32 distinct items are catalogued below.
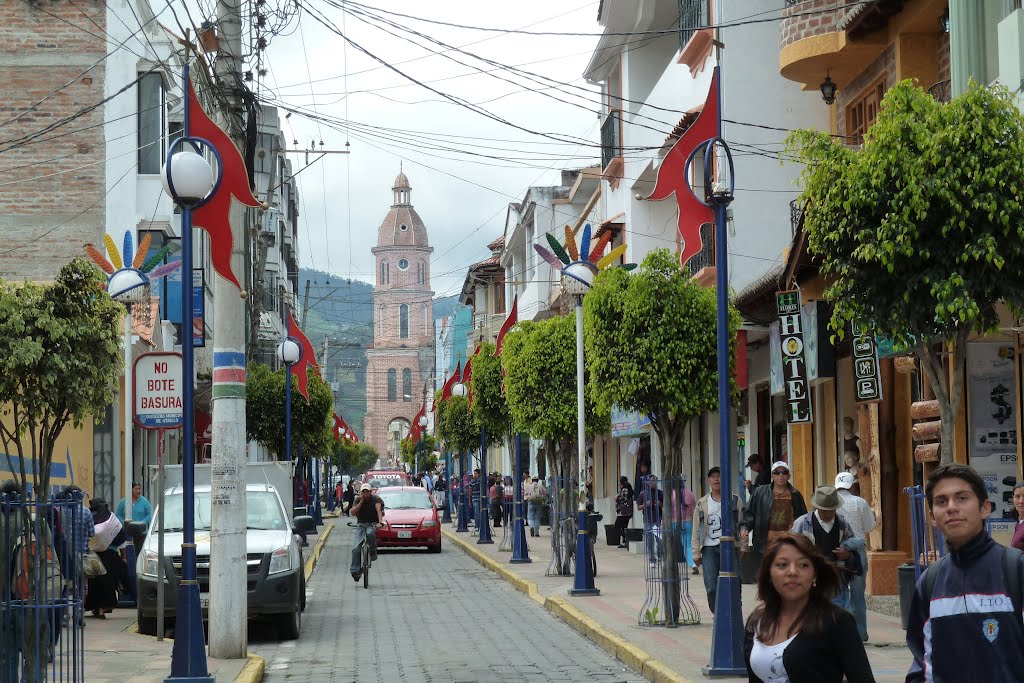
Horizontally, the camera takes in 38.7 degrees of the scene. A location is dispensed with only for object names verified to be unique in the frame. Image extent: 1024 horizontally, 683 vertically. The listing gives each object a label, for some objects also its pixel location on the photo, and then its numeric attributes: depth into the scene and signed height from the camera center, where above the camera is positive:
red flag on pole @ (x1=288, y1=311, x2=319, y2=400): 37.94 +2.75
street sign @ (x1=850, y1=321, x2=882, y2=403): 17.38 +0.94
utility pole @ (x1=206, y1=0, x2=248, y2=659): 13.48 -0.18
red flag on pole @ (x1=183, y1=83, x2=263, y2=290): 12.39 +2.34
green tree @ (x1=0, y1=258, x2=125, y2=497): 15.41 +1.25
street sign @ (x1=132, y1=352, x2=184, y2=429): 15.32 +0.79
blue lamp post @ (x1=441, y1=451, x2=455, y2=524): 58.81 -2.05
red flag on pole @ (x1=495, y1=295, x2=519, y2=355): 32.09 +2.97
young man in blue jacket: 4.89 -0.50
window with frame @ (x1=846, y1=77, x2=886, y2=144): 20.95 +5.09
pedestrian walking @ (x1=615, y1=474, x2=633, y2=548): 33.56 -1.17
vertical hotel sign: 19.66 +1.32
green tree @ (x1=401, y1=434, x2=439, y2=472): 94.75 +0.42
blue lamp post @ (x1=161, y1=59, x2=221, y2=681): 11.34 +0.31
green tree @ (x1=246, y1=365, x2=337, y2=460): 48.12 +1.64
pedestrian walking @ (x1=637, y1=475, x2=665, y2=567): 16.08 -0.68
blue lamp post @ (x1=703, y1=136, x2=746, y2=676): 11.93 -0.51
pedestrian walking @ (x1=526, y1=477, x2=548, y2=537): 40.81 -1.29
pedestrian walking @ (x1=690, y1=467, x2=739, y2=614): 15.82 -0.91
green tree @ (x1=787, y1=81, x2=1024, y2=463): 10.66 +1.68
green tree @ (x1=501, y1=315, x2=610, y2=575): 26.91 +1.37
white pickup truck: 16.34 -1.20
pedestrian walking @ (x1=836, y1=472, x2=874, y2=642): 13.93 -0.58
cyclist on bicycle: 24.88 -0.94
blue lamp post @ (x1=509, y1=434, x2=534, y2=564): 28.66 -1.70
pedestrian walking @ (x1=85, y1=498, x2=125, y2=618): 18.45 -1.23
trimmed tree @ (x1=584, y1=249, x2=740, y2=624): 17.25 +1.32
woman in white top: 5.05 -0.61
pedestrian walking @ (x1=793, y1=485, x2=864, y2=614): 12.94 -0.70
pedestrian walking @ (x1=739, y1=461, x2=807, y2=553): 14.52 -0.55
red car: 35.25 -1.47
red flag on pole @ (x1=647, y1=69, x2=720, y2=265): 13.66 +2.64
